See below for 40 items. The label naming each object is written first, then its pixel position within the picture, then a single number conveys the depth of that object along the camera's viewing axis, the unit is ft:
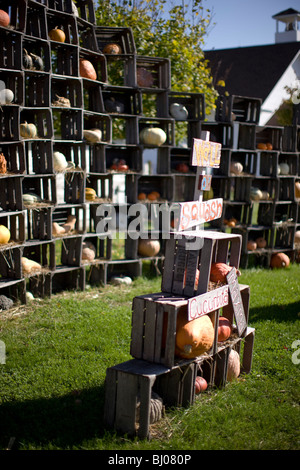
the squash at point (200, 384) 13.57
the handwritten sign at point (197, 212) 12.90
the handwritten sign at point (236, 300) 13.96
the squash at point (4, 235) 20.26
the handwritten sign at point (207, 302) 12.21
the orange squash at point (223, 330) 14.08
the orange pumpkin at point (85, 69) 23.84
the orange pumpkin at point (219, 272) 14.07
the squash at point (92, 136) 23.95
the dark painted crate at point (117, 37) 25.52
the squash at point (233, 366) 14.60
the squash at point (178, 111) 27.78
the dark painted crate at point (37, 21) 21.33
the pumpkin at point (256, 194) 30.71
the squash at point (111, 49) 25.79
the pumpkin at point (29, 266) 21.81
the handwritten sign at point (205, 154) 13.91
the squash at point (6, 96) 19.52
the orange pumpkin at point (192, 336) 12.20
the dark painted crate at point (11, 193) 20.51
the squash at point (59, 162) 22.63
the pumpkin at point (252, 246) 30.60
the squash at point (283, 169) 31.86
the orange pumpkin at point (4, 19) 19.40
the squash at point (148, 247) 27.17
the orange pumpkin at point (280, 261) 31.22
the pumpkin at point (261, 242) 31.48
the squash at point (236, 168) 29.86
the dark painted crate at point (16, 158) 20.49
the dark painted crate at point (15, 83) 20.16
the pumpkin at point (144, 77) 27.12
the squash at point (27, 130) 21.18
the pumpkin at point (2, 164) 19.70
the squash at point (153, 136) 26.48
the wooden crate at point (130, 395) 11.22
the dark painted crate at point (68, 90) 22.93
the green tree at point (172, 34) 35.45
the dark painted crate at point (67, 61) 22.89
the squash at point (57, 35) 22.53
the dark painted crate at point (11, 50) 19.92
